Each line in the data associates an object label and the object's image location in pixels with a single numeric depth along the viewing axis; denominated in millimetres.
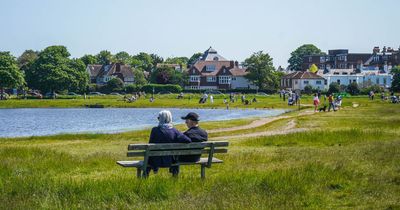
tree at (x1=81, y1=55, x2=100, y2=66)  195625
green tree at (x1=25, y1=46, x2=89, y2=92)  121562
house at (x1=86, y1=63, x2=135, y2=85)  167375
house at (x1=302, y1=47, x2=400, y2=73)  177625
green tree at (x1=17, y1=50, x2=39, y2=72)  151675
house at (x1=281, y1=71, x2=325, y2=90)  145750
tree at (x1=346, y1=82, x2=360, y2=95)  125625
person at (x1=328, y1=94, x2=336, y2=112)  62219
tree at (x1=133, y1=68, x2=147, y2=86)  156800
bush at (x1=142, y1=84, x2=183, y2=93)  139375
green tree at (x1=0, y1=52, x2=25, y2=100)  116750
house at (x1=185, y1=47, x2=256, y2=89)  155875
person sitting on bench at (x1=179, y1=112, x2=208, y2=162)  14102
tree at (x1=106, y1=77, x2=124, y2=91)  142500
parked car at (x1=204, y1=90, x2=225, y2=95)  137525
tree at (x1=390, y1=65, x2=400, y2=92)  122750
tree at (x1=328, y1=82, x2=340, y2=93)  128225
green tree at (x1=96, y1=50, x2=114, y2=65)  181775
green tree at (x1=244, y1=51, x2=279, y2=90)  139375
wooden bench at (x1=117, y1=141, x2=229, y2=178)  13047
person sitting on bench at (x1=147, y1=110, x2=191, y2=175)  13703
